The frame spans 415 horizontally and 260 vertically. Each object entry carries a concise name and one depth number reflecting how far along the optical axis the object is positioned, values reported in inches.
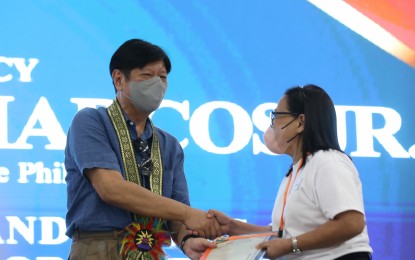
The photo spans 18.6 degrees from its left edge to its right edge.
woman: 159.9
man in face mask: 172.7
